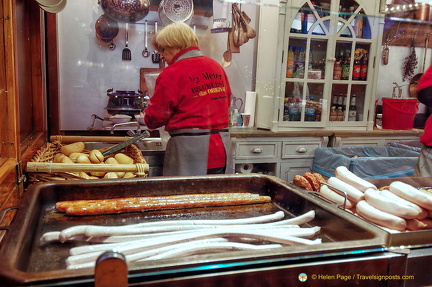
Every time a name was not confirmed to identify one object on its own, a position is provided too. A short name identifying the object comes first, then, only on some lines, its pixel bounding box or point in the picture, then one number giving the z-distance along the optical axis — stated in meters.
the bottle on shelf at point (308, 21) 3.81
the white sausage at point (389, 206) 1.20
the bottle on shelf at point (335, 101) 4.08
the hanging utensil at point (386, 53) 4.46
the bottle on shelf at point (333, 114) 4.07
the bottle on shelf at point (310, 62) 3.90
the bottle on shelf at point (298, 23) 3.77
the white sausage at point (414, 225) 1.22
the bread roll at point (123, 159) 2.21
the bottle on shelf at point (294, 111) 3.91
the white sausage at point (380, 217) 1.19
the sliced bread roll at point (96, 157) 2.13
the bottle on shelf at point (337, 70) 4.00
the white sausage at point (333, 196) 1.37
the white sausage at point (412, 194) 1.25
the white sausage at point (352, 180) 1.41
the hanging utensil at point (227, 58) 4.02
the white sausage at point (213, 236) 0.89
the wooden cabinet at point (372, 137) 3.94
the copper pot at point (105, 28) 3.58
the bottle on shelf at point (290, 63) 3.83
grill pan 0.76
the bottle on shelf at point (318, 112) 3.98
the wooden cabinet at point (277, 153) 3.63
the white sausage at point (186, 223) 0.96
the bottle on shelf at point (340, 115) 4.08
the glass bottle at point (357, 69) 4.07
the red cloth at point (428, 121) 2.47
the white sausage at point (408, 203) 1.24
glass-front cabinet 3.79
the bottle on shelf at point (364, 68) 4.08
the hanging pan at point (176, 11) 3.50
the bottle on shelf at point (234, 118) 3.98
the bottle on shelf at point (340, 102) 4.09
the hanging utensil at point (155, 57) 3.79
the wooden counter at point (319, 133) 3.66
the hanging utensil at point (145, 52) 3.77
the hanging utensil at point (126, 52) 3.72
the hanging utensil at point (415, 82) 4.54
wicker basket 1.79
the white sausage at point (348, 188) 1.35
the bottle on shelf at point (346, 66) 4.02
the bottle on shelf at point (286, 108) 3.88
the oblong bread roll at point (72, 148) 2.28
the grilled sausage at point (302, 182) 1.60
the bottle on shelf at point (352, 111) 4.13
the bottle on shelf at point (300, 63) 3.87
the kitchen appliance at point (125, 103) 3.35
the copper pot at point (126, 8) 3.29
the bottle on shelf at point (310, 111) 3.97
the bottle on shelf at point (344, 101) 4.09
